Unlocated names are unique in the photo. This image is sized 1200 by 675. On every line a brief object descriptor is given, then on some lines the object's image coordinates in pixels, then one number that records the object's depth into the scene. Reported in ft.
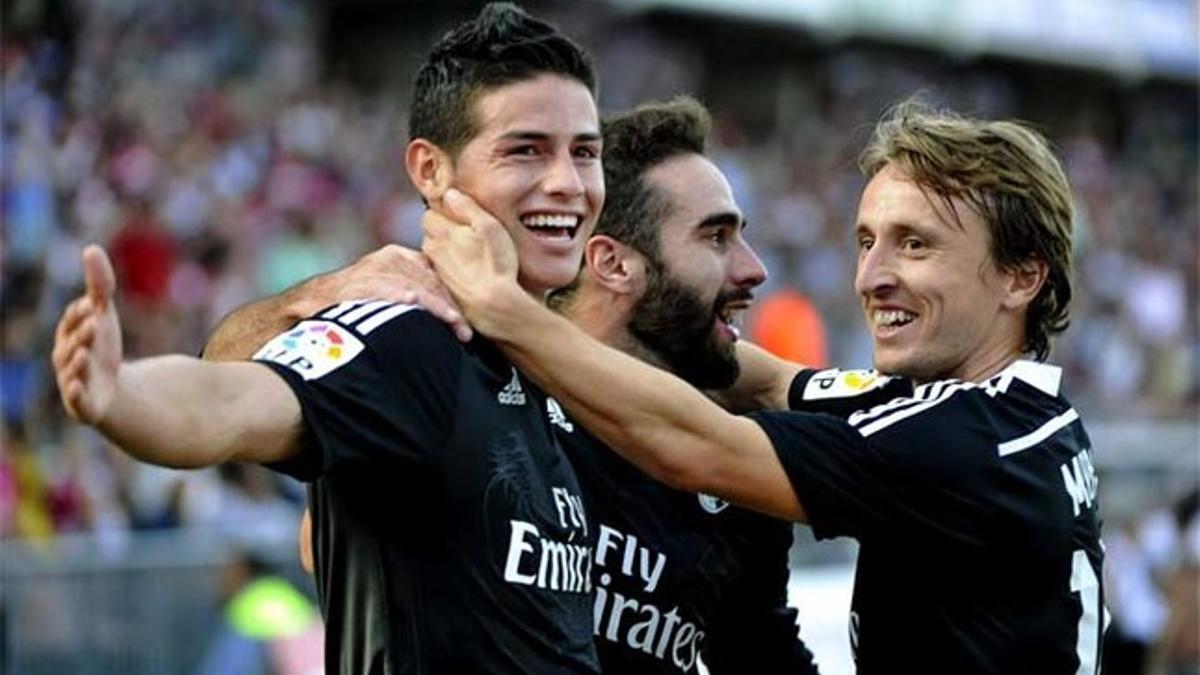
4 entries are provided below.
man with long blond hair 16.02
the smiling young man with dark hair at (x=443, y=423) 13.48
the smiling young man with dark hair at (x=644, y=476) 18.45
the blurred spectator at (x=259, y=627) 31.19
